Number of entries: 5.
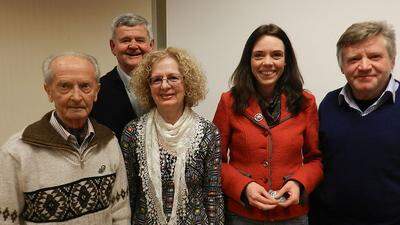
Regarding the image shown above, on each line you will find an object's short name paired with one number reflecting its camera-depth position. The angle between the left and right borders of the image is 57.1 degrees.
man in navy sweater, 1.62
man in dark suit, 1.88
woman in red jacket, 1.73
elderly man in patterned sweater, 1.33
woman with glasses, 1.62
